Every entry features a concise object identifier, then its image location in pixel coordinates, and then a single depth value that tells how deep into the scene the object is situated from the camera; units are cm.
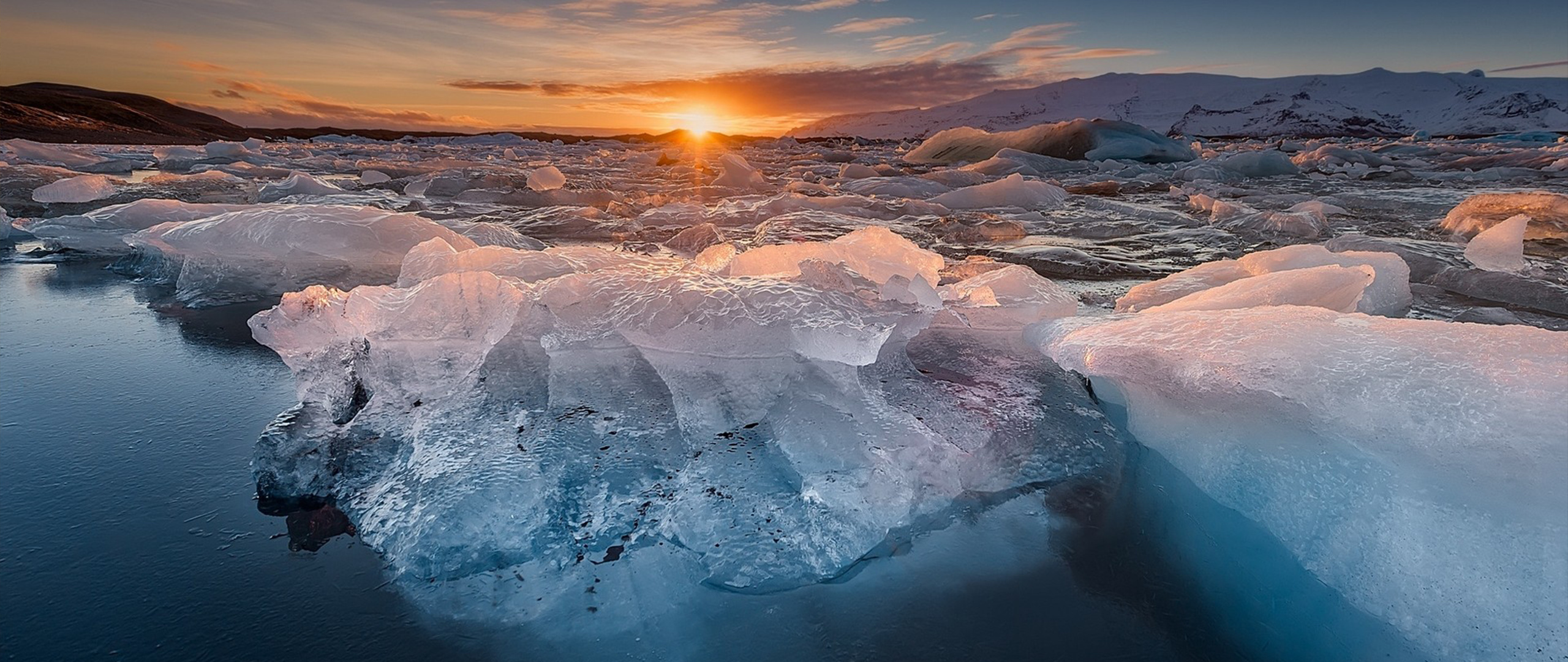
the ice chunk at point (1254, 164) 1359
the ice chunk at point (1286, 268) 269
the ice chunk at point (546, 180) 1005
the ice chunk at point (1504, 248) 380
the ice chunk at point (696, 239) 542
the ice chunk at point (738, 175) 1187
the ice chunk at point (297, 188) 801
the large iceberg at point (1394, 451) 122
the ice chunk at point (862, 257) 274
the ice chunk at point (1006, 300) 270
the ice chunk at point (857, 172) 1323
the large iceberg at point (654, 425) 153
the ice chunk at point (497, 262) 270
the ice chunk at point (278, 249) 365
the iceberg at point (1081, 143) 1859
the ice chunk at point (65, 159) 1204
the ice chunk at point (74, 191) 733
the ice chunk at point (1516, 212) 555
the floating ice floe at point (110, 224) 484
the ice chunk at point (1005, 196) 855
